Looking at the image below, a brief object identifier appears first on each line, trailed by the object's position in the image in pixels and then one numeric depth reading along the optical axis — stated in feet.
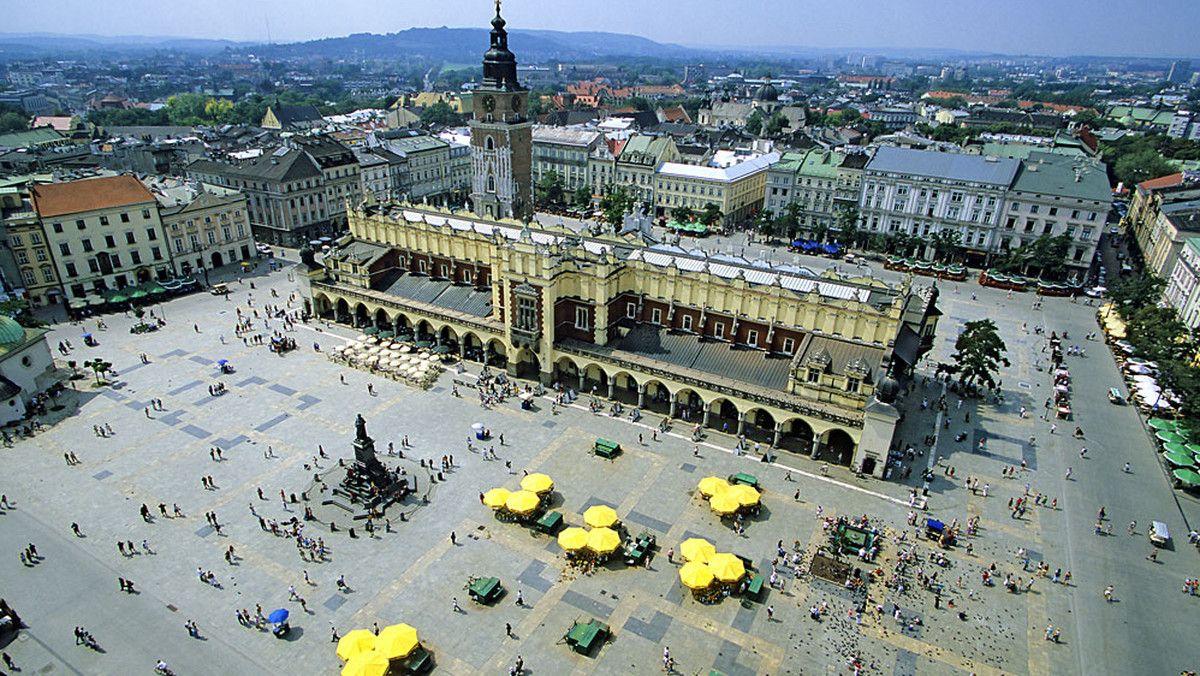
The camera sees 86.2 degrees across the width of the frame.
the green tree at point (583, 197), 470.39
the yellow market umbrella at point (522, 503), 164.04
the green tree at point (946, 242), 376.07
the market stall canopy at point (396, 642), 124.06
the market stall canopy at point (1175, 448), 196.58
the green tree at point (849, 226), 403.75
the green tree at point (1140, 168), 526.98
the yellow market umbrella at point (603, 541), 152.66
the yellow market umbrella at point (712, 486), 174.60
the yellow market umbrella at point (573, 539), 153.07
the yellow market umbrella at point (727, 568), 144.66
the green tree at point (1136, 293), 298.56
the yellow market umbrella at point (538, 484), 171.23
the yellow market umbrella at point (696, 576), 142.72
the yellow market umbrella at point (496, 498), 168.96
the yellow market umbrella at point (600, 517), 160.04
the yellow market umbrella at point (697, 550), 151.33
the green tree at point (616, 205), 424.05
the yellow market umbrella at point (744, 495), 170.30
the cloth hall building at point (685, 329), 195.62
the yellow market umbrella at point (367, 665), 119.85
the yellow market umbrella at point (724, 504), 167.12
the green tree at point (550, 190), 496.23
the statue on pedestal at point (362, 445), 172.24
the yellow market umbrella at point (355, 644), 124.67
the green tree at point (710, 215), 433.48
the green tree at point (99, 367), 230.89
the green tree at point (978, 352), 232.53
